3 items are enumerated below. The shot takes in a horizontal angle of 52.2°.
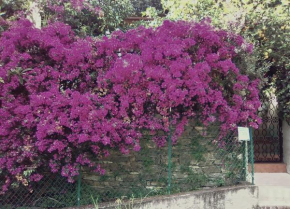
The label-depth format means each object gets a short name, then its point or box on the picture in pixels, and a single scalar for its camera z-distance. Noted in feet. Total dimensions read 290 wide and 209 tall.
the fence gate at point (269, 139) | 23.31
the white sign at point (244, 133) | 15.92
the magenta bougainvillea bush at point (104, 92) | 14.26
